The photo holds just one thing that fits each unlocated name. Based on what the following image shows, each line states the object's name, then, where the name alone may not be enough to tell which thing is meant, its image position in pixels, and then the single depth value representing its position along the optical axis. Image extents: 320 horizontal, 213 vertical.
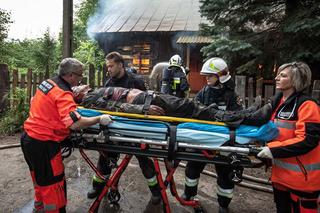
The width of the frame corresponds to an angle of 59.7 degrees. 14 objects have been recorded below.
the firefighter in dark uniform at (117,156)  3.75
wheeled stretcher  2.65
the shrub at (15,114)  6.94
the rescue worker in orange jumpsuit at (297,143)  2.42
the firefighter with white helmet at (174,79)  4.98
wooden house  14.85
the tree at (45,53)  18.90
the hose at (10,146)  5.96
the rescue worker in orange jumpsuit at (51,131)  2.84
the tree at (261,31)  5.16
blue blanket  2.64
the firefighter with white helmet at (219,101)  3.50
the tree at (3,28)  14.60
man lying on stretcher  2.81
